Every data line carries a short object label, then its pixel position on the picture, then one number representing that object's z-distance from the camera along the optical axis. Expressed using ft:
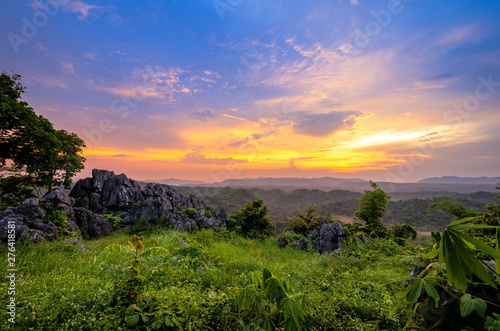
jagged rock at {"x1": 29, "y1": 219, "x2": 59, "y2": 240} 22.44
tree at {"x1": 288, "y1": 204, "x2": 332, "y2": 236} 49.34
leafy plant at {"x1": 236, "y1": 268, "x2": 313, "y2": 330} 6.68
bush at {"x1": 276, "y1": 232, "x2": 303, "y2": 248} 41.39
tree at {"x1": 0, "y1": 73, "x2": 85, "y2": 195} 38.91
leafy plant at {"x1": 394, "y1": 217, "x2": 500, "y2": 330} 4.56
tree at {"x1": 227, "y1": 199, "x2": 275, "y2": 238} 50.79
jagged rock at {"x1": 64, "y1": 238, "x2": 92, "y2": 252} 18.81
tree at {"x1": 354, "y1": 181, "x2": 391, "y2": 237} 40.11
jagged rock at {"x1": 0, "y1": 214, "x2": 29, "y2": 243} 18.63
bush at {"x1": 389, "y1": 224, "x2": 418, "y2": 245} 37.60
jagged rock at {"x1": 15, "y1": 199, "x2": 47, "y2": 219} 24.89
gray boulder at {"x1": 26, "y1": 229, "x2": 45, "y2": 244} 19.01
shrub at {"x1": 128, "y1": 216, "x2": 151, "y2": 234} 35.09
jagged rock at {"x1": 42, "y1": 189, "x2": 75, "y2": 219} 29.64
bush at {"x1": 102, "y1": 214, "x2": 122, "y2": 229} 37.49
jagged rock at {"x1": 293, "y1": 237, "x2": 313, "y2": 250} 40.20
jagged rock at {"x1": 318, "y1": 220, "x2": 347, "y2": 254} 38.29
